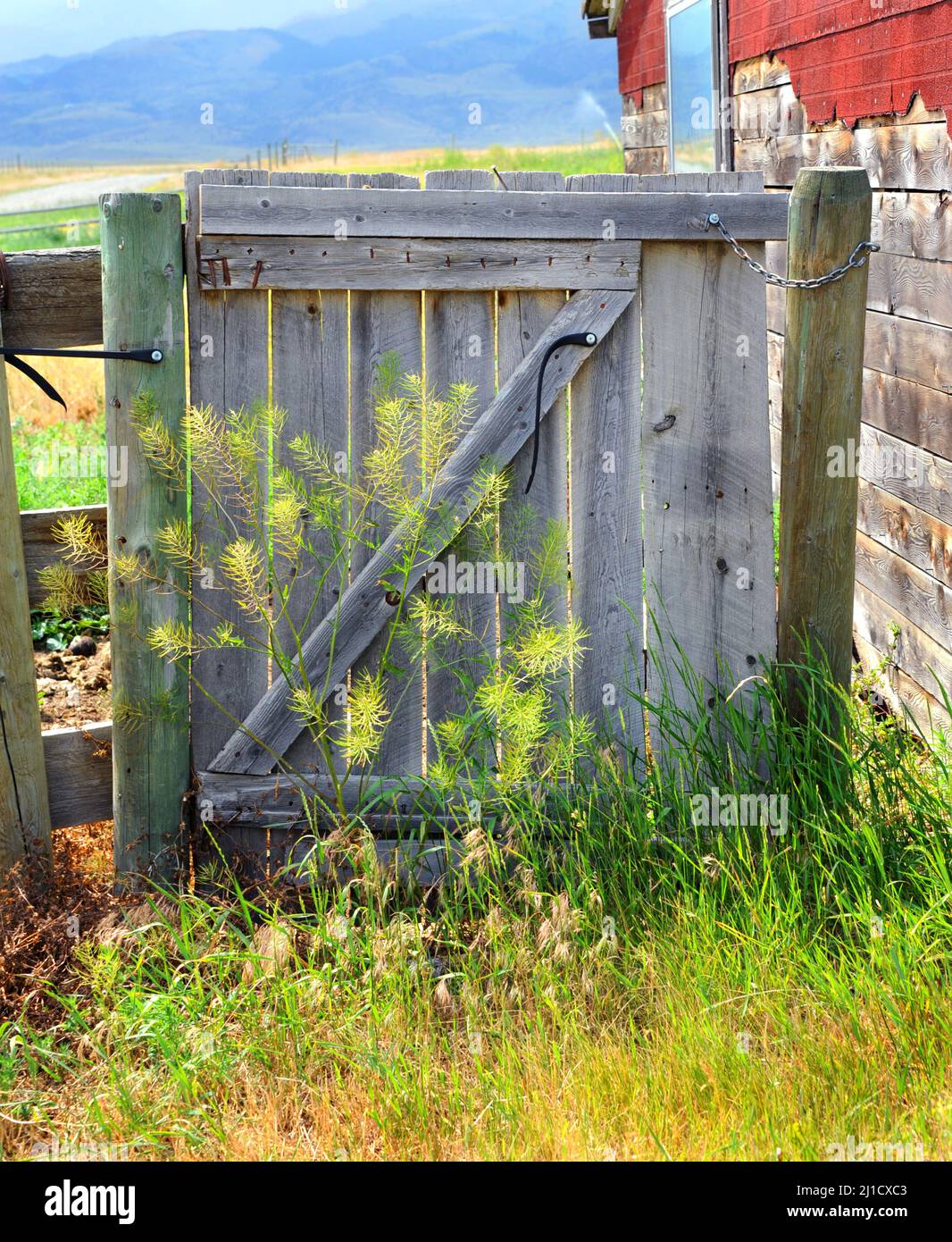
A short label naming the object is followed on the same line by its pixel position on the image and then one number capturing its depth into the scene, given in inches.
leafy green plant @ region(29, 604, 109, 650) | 207.0
